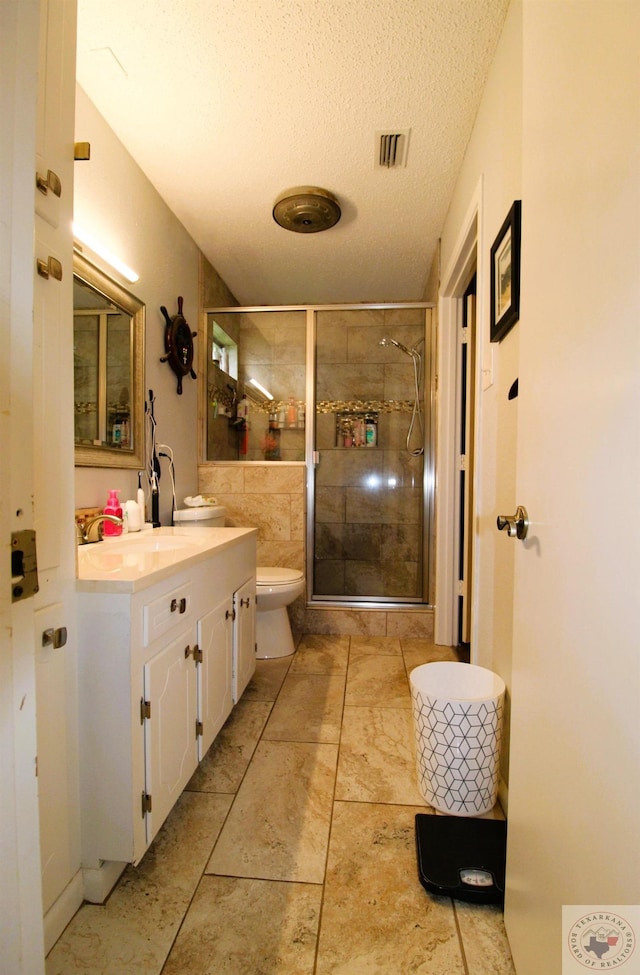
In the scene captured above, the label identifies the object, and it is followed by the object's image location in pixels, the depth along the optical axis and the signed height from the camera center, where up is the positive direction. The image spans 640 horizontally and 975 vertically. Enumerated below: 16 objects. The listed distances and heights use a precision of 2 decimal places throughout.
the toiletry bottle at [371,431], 3.34 +0.40
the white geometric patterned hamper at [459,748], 1.23 -0.78
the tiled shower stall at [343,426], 3.11 +0.42
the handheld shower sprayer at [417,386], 3.24 +0.74
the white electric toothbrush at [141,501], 1.92 -0.09
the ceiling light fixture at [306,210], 2.23 +1.48
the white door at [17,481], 0.43 +0.00
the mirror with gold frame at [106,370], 1.64 +0.47
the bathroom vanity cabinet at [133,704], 0.99 -0.55
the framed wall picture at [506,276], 1.22 +0.64
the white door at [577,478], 0.48 +0.01
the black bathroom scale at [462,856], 1.03 -0.98
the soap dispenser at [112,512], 1.68 -0.12
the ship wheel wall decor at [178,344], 2.34 +0.78
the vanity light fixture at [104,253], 1.61 +0.93
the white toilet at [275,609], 2.35 -0.74
